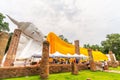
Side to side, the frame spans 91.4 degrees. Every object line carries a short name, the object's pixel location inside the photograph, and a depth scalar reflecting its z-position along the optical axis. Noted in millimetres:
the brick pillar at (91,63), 6807
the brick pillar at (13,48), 6555
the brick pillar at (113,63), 9748
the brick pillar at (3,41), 5853
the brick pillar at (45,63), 4519
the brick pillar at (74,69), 5467
